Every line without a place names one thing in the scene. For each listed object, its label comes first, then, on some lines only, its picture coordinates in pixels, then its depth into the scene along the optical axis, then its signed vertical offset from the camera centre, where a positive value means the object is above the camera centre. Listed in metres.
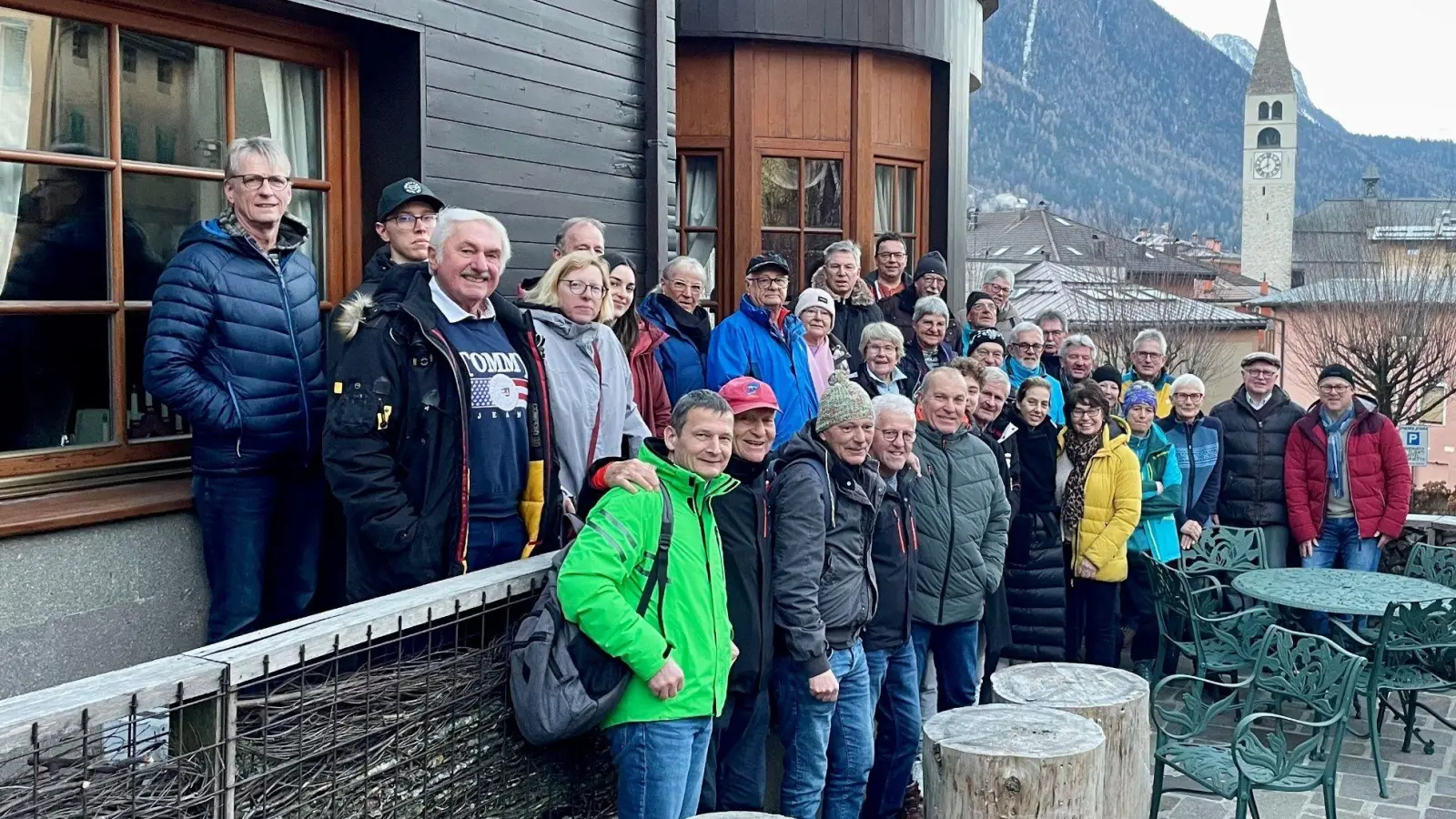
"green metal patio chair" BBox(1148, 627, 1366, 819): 4.92 -1.52
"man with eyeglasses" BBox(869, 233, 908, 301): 8.02 +0.54
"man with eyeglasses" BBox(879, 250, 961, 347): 7.85 +0.38
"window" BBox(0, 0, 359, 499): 4.29 +0.47
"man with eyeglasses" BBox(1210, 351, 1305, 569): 7.84 -0.62
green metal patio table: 6.43 -1.25
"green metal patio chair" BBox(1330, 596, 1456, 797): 6.13 -1.53
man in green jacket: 3.64 -0.76
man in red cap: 4.21 -0.69
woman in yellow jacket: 6.85 -0.77
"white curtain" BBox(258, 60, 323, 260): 5.14 +0.95
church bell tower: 109.00 +18.93
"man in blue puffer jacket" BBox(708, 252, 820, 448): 6.06 +0.01
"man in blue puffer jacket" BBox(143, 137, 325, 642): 4.05 -0.11
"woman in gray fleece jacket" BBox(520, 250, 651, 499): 4.30 -0.05
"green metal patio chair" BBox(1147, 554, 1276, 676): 6.36 -1.41
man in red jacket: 7.59 -0.76
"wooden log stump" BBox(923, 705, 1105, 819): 4.36 -1.45
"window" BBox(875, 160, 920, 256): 10.16 +1.23
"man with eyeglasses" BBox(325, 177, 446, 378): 4.56 +0.45
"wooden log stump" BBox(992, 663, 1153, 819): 5.14 -1.43
